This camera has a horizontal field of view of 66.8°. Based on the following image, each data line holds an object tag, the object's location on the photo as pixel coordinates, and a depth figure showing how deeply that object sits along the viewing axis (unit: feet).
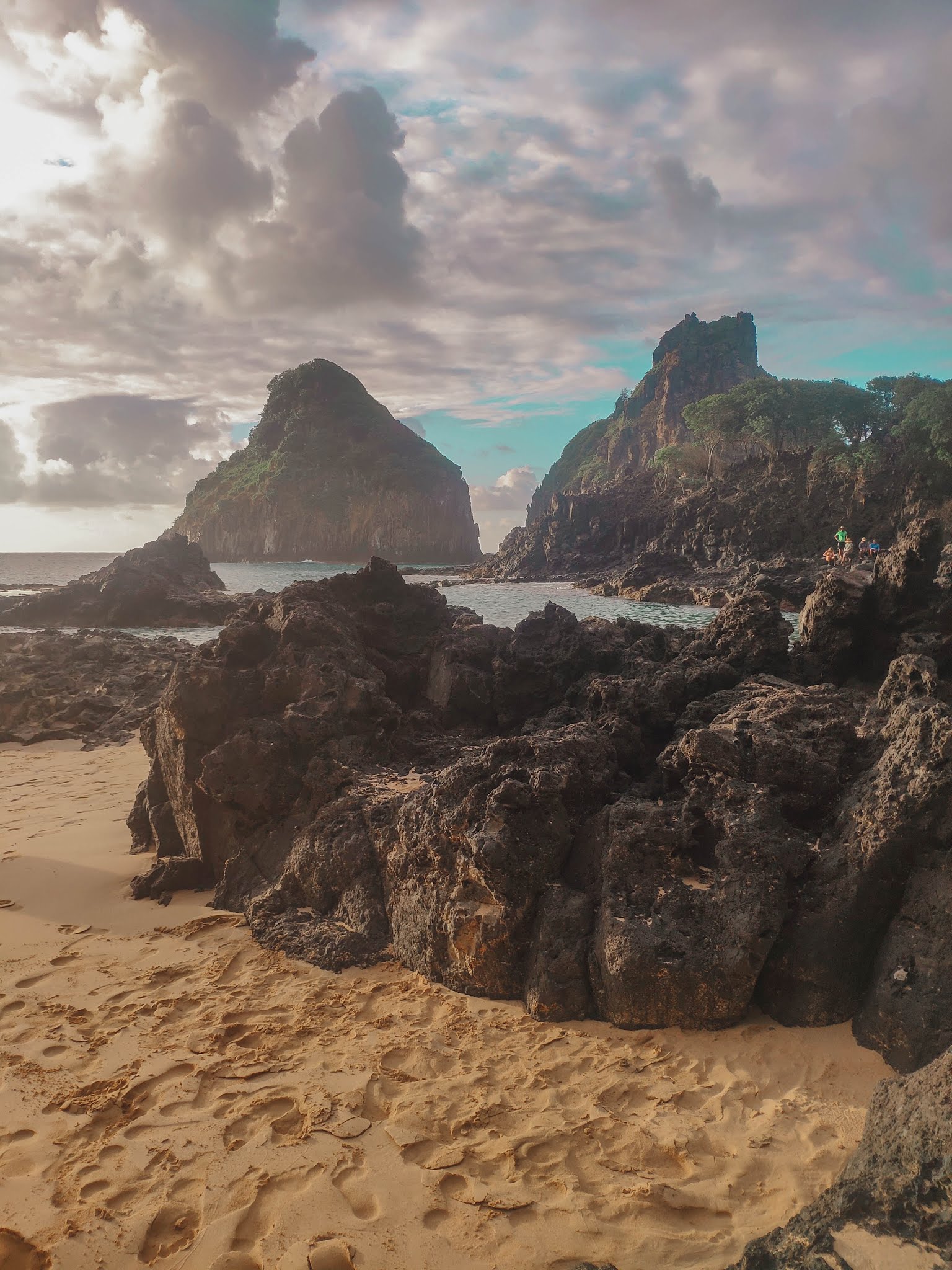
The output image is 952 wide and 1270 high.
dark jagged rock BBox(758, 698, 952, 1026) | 12.66
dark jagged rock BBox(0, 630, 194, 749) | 44.91
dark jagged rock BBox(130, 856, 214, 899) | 20.39
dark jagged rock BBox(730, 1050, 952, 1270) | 7.42
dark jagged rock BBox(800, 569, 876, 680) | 26.40
